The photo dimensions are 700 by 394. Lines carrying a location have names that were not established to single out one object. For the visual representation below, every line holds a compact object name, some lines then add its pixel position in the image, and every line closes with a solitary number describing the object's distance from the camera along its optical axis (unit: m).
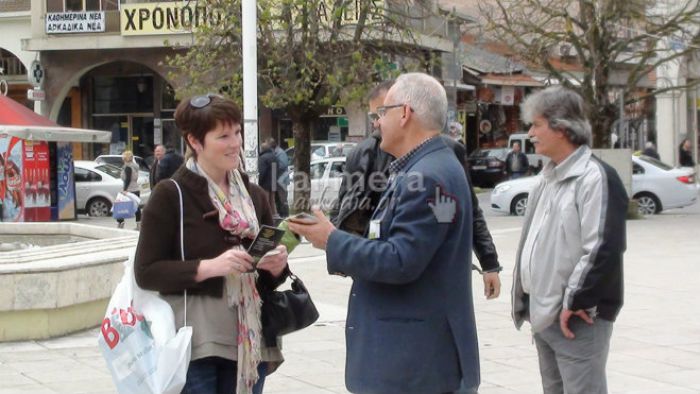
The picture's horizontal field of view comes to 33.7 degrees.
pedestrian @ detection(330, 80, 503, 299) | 6.04
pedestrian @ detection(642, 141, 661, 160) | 34.69
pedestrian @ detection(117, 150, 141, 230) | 23.81
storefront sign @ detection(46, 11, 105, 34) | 35.81
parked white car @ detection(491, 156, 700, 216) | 24.66
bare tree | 22.17
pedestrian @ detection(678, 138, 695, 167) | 37.19
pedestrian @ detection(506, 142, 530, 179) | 31.97
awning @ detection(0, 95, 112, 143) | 17.61
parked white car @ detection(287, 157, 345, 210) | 25.52
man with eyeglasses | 4.08
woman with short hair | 4.37
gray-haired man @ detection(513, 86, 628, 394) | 5.03
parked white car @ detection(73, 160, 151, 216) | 28.69
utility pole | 15.79
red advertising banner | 24.92
